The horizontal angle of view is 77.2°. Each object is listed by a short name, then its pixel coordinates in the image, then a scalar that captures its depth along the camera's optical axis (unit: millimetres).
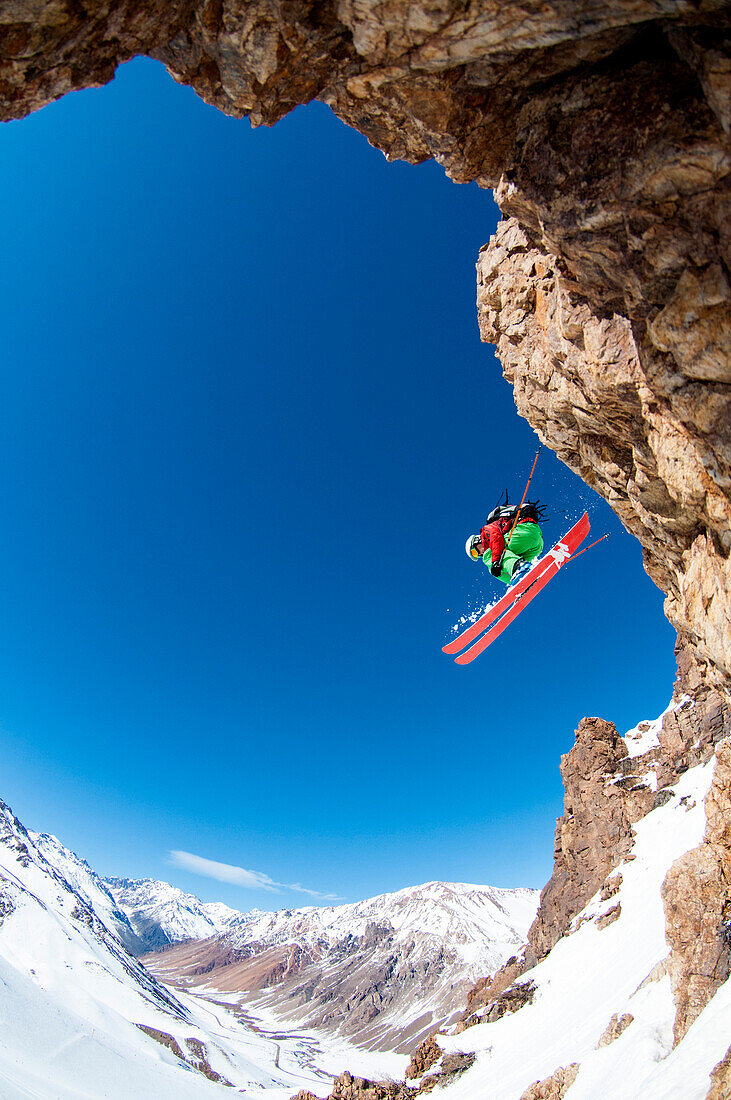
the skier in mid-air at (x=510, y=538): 12578
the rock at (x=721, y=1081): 9508
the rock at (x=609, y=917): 30531
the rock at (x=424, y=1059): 32031
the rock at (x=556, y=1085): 18094
